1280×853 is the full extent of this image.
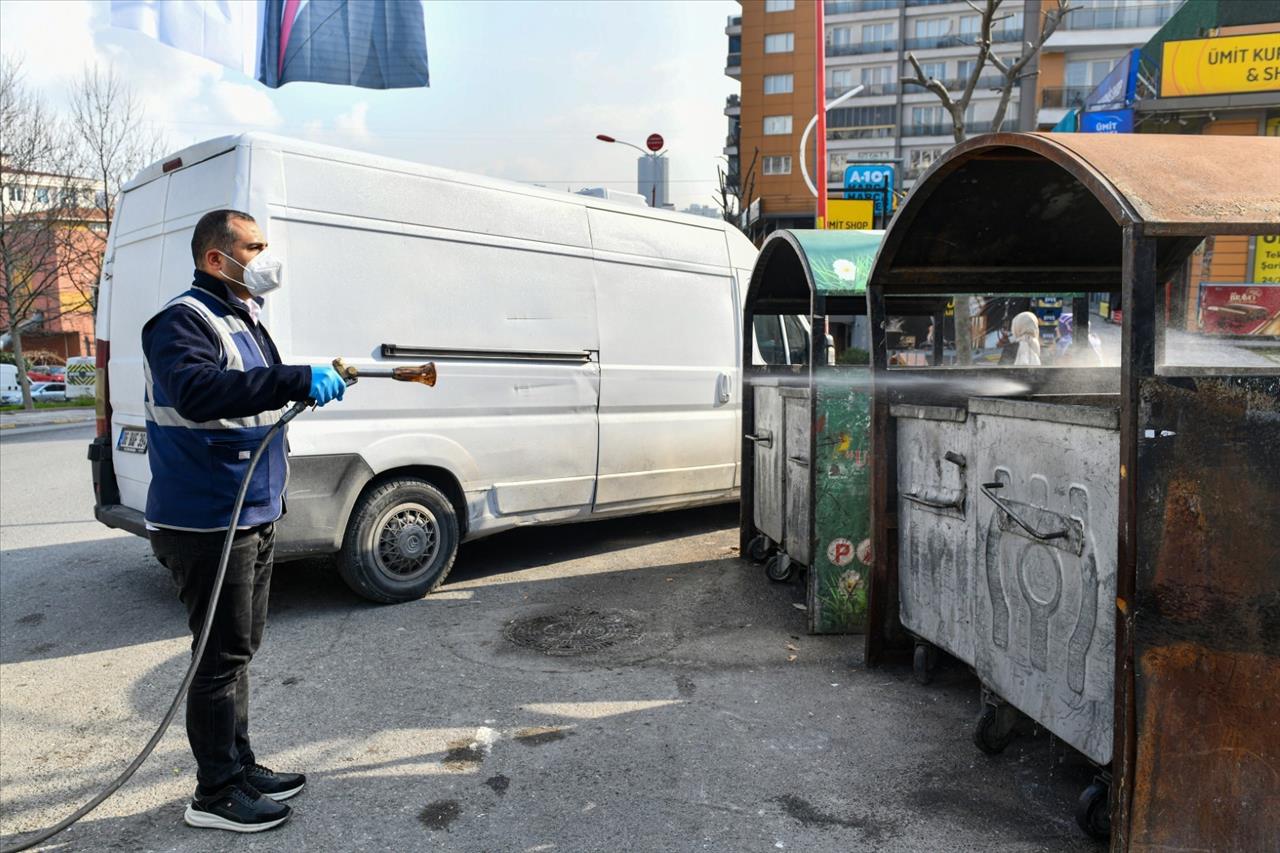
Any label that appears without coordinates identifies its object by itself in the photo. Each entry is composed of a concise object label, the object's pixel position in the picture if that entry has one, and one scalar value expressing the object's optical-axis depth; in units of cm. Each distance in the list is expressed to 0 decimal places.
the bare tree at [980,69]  1507
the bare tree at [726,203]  3178
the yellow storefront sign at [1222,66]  1806
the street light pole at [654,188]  2319
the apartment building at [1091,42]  4956
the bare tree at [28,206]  2328
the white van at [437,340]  529
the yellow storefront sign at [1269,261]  688
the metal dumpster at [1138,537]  264
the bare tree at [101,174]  2522
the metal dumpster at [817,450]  523
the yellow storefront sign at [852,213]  1742
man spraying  297
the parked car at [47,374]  3753
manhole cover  511
